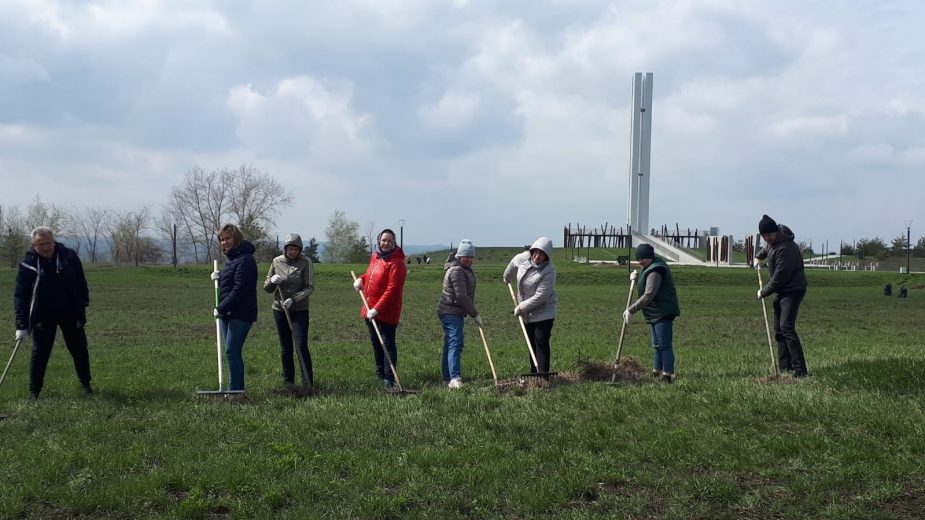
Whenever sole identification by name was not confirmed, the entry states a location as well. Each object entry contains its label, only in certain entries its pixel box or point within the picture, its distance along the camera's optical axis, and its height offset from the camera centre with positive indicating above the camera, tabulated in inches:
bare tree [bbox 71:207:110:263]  4071.4 +86.5
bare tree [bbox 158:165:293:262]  3188.5 +184.9
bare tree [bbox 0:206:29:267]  2768.2 +29.2
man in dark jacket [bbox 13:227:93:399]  357.4 -22.7
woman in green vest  381.4 -20.5
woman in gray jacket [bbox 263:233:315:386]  385.7 -19.9
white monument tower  2913.4 +456.5
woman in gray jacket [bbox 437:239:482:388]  389.7 -22.4
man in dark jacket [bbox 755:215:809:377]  377.4 -8.5
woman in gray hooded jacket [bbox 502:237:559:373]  388.2 -16.5
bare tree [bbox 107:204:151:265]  3868.1 +89.5
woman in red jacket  387.5 -14.8
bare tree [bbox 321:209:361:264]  3595.0 +97.3
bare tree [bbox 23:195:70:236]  3292.3 +160.1
